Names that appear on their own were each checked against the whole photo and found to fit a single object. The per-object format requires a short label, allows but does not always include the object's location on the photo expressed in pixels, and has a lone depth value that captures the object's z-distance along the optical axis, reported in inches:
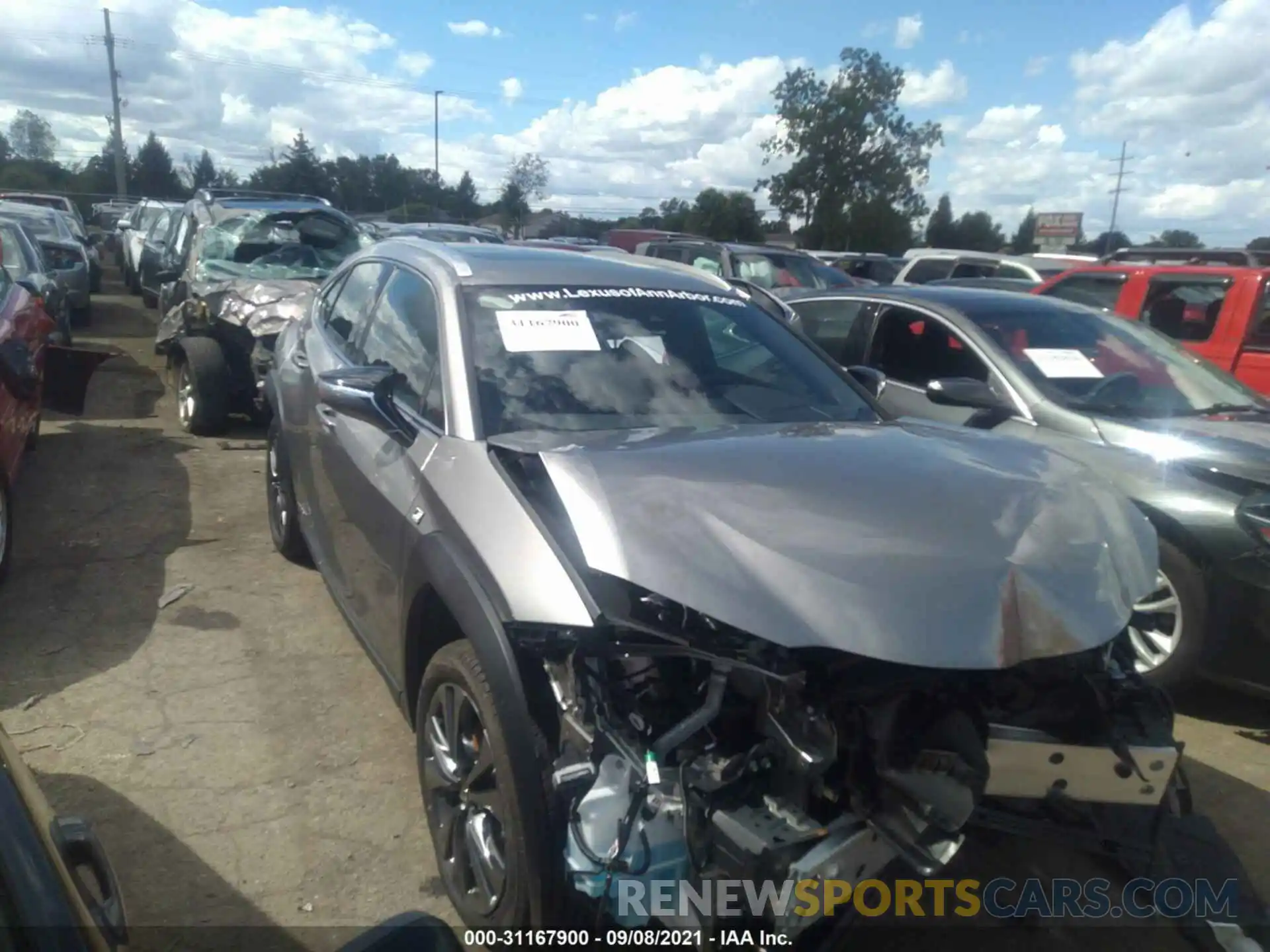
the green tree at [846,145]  1565.0
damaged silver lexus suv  89.1
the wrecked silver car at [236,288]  316.5
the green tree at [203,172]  2849.4
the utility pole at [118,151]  1749.5
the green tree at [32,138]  3467.0
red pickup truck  296.4
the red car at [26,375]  213.0
